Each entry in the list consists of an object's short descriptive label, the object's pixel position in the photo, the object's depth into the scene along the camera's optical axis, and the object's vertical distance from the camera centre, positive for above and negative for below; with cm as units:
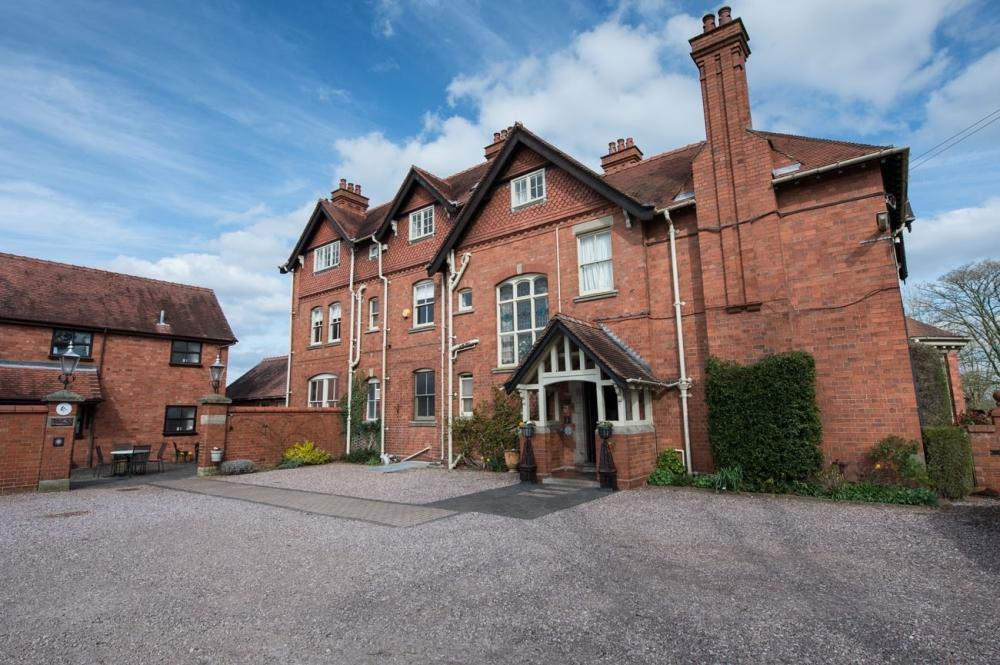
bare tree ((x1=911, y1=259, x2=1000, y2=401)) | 2511 +424
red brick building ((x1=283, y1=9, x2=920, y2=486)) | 1075 +325
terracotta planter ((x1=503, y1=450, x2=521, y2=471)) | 1471 -120
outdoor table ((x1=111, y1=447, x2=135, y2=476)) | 1712 -122
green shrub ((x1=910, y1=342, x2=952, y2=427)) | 1345 +63
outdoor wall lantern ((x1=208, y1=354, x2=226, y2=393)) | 1741 +165
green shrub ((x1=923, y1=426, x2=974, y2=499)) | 934 -102
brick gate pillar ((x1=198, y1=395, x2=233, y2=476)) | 1631 -14
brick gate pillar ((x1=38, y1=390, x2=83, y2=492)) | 1287 -36
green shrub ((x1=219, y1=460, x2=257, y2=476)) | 1633 -141
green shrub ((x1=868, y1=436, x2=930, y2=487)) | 960 -108
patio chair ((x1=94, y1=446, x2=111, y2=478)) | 1760 -137
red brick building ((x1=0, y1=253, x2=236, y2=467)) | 2056 +336
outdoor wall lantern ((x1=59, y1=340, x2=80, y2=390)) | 1340 +160
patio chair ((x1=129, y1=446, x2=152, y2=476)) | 1744 -117
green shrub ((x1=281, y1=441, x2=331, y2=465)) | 1861 -120
